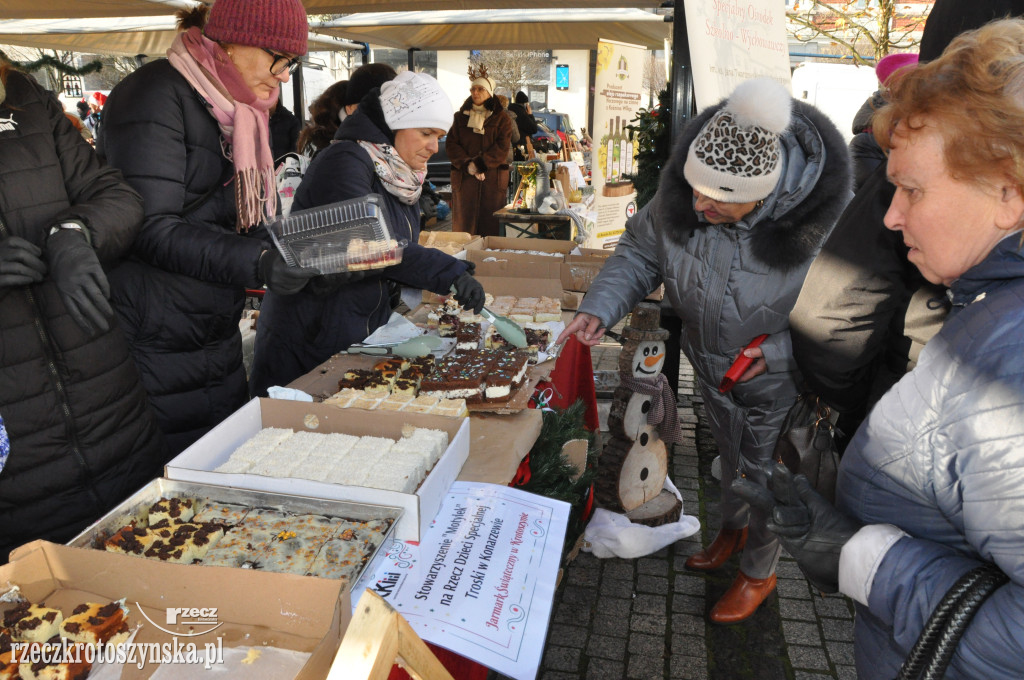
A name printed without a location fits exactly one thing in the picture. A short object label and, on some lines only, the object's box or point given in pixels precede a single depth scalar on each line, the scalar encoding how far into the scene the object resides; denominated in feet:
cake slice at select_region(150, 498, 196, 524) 4.66
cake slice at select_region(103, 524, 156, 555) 4.35
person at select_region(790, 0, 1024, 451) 6.07
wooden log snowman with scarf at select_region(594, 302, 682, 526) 11.44
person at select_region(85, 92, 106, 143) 41.04
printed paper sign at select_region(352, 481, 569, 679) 4.10
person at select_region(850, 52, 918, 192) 10.55
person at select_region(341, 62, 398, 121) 12.50
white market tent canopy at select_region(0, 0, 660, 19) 20.92
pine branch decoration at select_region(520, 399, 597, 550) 7.33
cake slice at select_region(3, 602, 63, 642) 3.43
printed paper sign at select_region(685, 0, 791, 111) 11.22
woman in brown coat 31.89
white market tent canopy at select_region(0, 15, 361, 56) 29.84
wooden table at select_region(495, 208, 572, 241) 25.17
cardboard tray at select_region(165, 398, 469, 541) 4.75
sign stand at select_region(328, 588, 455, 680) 2.66
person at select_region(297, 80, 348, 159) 14.46
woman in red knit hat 7.25
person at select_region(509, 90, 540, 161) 38.65
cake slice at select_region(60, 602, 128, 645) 3.42
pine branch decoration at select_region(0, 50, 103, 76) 13.78
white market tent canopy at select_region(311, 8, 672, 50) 29.68
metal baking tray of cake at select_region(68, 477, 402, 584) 4.49
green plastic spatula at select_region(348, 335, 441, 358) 9.11
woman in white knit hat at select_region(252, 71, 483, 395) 9.39
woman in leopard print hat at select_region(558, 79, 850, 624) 7.95
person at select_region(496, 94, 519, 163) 32.55
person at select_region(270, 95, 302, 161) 17.93
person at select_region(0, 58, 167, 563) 5.63
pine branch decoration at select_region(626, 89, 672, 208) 15.99
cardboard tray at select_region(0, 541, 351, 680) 3.37
